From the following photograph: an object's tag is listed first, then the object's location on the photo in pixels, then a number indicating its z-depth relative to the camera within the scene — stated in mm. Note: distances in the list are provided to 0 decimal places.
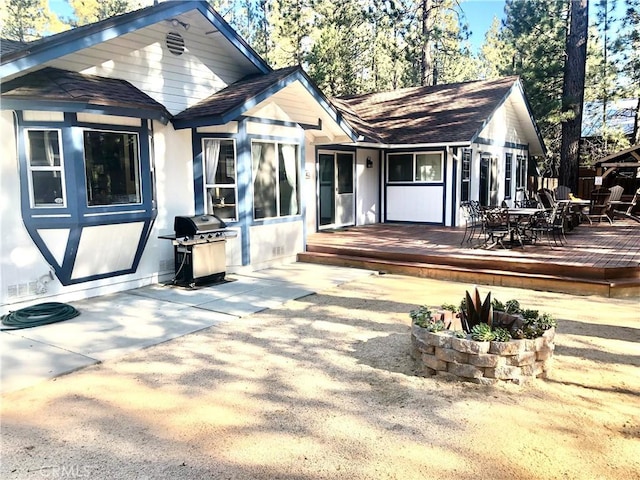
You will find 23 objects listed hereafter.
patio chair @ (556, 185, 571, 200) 13414
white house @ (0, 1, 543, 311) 5984
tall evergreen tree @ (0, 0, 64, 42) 27297
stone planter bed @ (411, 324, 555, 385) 3871
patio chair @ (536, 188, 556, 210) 12491
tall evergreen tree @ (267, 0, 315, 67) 23688
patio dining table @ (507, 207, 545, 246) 8891
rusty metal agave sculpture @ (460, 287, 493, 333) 4262
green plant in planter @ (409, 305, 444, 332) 4182
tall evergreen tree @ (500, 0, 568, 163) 18812
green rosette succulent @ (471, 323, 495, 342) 3896
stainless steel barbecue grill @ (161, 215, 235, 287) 7305
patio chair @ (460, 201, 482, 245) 10194
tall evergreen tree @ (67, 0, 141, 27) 30453
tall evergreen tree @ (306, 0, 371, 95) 22406
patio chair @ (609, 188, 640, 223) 13127
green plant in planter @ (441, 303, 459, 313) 4799
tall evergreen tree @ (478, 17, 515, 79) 28312
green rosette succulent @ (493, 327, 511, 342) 3910
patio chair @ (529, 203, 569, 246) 9406
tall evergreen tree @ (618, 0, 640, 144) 18938
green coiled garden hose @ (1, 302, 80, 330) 5512
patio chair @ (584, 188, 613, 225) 13148
